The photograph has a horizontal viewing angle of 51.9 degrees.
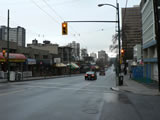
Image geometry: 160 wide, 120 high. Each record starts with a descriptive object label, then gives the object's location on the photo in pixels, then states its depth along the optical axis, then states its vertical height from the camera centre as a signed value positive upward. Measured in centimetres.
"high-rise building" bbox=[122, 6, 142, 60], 13075 +3843
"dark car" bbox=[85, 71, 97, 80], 3014 -212
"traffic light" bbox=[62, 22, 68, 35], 1605 +348
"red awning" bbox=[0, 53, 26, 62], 2965 +139
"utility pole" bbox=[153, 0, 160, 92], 1355 +330
